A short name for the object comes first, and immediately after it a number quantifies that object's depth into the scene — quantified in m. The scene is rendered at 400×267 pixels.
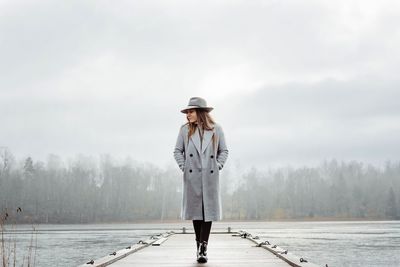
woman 6.75
